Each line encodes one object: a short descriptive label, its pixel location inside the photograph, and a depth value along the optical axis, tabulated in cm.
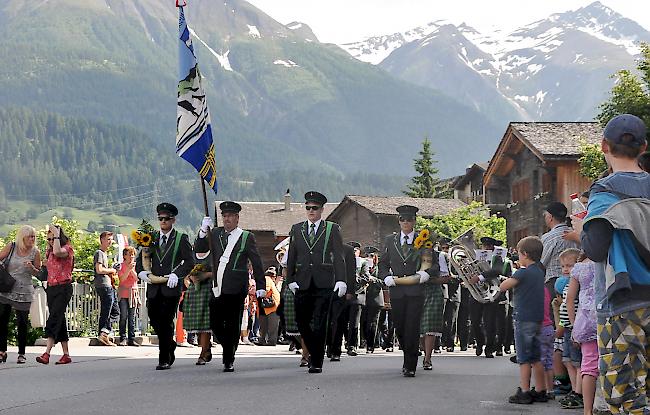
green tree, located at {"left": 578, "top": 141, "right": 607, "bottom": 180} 3681
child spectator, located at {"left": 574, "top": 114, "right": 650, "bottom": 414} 609
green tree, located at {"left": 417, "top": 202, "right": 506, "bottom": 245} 6950
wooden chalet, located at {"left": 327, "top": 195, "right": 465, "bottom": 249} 9375
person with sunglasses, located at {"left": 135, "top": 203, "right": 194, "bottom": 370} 1438
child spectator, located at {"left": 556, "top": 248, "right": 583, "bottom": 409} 1017
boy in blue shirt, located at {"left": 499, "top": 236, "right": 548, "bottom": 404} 1061
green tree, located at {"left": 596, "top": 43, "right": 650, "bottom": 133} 3375
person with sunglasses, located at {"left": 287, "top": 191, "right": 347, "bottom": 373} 1402
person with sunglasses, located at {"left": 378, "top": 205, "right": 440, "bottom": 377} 1388
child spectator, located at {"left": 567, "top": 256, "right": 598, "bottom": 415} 841
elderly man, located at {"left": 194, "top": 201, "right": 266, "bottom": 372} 1412
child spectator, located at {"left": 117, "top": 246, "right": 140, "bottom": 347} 2184
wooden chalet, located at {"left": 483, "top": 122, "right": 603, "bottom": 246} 5088
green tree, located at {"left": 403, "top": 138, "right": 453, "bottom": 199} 12225
